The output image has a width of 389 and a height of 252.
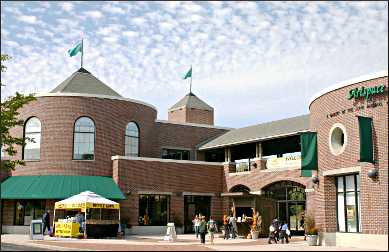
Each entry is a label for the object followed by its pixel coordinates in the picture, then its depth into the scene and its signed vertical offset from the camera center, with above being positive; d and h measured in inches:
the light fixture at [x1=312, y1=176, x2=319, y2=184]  1042.1 +49.0
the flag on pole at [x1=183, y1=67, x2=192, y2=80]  2137.1 +492.0
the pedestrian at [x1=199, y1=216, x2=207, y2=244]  1075.3 -44.3
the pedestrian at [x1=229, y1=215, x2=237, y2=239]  1286.9 -44.0
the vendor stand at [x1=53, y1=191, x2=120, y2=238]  1190.9 -34.2
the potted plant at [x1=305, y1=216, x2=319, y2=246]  1003.9 -49.7
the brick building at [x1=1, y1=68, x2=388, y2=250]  1433.3 +105.4
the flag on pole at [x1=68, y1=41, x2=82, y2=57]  1700.3 +461.8
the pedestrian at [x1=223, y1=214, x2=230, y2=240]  1256.6 -52.0
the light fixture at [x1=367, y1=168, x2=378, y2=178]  876.6 +51.4
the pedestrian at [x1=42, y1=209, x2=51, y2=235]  1244.5 -31.3
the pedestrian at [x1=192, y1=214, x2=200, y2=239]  1199.7 -37.0
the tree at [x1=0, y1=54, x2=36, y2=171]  1136.8 +183.6
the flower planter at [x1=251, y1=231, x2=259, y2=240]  1238.9 -61.6
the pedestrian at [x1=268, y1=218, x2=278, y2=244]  1118.0 -49.8
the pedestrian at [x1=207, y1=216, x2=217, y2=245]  1104.6 -39.1
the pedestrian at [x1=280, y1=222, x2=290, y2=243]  1122.7 -50.4
